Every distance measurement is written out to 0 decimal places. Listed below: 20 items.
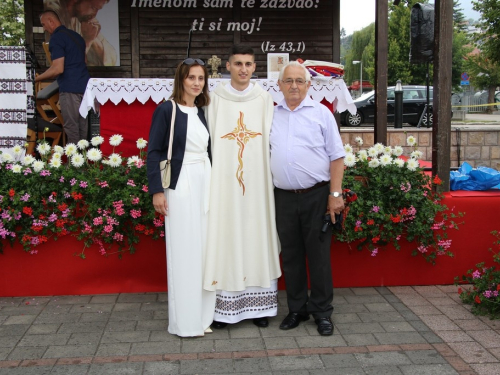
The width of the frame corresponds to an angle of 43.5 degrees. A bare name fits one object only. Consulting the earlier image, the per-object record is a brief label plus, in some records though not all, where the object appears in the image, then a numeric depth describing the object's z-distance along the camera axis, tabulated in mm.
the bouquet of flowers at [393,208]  5188
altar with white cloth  6297
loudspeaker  10298
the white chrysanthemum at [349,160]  5301
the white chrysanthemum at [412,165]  5316
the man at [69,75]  7211
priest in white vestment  4375
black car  20219
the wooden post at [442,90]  5562
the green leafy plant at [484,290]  4773
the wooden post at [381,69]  6270
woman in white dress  4188
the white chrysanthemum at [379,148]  5473
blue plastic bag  5801
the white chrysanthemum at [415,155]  5557
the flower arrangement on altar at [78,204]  5051
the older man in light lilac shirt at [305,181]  4270
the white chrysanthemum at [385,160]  5344
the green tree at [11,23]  20344
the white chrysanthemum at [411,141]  5343
